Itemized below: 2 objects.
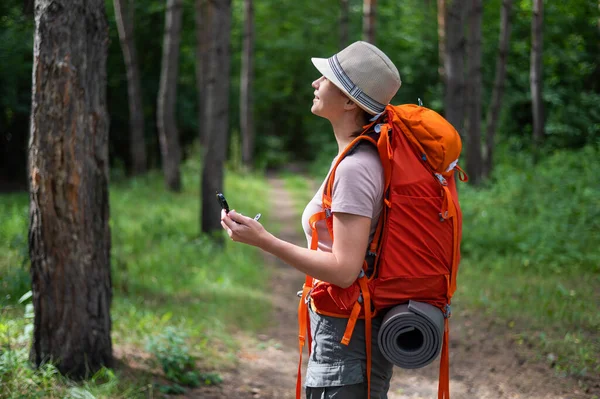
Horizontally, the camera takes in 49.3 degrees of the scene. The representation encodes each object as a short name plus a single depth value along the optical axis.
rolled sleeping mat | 2.40
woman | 2.37
